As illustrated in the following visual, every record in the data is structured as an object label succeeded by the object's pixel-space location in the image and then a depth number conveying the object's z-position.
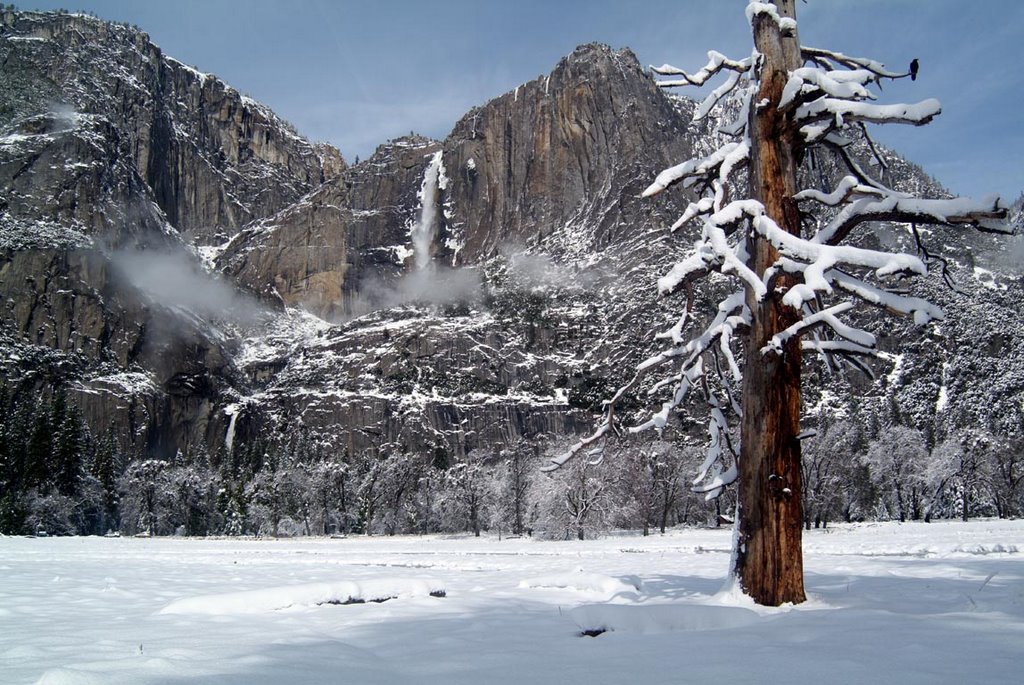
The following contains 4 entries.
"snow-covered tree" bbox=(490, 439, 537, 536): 71.19
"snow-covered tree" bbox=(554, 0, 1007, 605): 6.17
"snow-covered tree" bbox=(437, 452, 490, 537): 83.62
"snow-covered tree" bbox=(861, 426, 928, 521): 68.44
